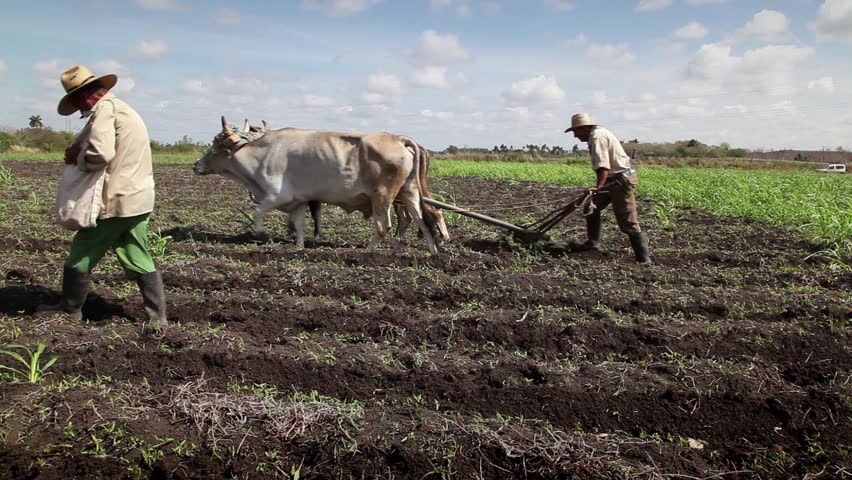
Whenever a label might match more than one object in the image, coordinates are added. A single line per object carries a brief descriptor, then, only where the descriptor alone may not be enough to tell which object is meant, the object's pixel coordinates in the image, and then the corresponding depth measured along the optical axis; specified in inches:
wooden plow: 305.3
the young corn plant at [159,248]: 278.1
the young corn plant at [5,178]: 591.5
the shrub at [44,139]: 1608.0
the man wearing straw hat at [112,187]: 177.8
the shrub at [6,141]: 1459.4
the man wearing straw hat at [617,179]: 291.7
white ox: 319.9
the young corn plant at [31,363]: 152.0
